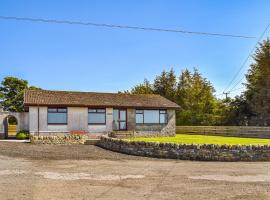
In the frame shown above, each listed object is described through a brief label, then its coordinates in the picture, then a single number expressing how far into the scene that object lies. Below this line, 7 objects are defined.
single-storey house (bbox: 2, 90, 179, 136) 21.07
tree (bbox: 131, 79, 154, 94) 40.16
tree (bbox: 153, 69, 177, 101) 37.84
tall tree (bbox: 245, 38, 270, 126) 29.64
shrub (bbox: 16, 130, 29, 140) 21.62
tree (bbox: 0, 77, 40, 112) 36.33
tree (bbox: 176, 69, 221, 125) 32.25
